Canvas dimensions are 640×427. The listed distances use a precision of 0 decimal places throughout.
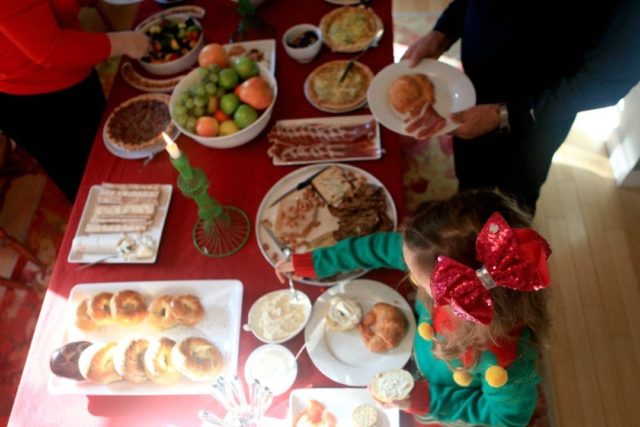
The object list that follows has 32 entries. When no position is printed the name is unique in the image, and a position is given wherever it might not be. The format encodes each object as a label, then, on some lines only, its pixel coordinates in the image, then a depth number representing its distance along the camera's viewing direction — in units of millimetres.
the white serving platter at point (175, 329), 1217
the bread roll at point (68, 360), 1208
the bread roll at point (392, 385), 1092
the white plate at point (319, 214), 1332
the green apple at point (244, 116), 1547
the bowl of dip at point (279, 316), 1237
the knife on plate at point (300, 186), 1478
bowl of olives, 1752
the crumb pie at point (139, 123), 1652
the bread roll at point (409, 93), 1515
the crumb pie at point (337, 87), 1646
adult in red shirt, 1432
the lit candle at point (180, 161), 1141
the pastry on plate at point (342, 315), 1223
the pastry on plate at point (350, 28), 1784
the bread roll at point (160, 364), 1193
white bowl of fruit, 1552
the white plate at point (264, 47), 1804
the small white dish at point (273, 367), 1182
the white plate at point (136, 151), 1628
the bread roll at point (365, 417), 1101
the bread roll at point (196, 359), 1180
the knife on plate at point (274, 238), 1388
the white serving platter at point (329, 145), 1536
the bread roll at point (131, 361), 1200
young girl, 825
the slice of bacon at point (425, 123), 1439
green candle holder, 1376
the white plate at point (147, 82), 1807
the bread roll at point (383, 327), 1188
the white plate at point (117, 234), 1417
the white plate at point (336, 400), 1136
